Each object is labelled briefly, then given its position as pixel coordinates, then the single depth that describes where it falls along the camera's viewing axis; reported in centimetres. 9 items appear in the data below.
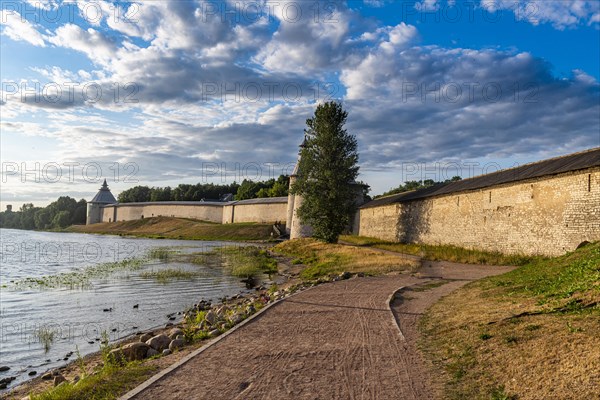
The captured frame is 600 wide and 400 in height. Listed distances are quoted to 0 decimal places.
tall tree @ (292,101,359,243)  3444
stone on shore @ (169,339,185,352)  775
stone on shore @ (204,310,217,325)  972
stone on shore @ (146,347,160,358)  768
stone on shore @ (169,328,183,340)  845
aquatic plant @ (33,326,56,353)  960
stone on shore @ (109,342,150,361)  746
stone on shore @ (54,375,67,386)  682
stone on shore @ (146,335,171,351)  798
